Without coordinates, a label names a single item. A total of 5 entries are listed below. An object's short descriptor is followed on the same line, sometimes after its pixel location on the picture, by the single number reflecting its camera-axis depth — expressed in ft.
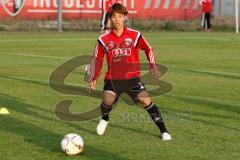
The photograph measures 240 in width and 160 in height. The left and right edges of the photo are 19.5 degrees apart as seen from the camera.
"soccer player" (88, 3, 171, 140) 31.48
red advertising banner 130.82
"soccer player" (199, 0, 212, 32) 142.72
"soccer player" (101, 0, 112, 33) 98.71
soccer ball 27.66
